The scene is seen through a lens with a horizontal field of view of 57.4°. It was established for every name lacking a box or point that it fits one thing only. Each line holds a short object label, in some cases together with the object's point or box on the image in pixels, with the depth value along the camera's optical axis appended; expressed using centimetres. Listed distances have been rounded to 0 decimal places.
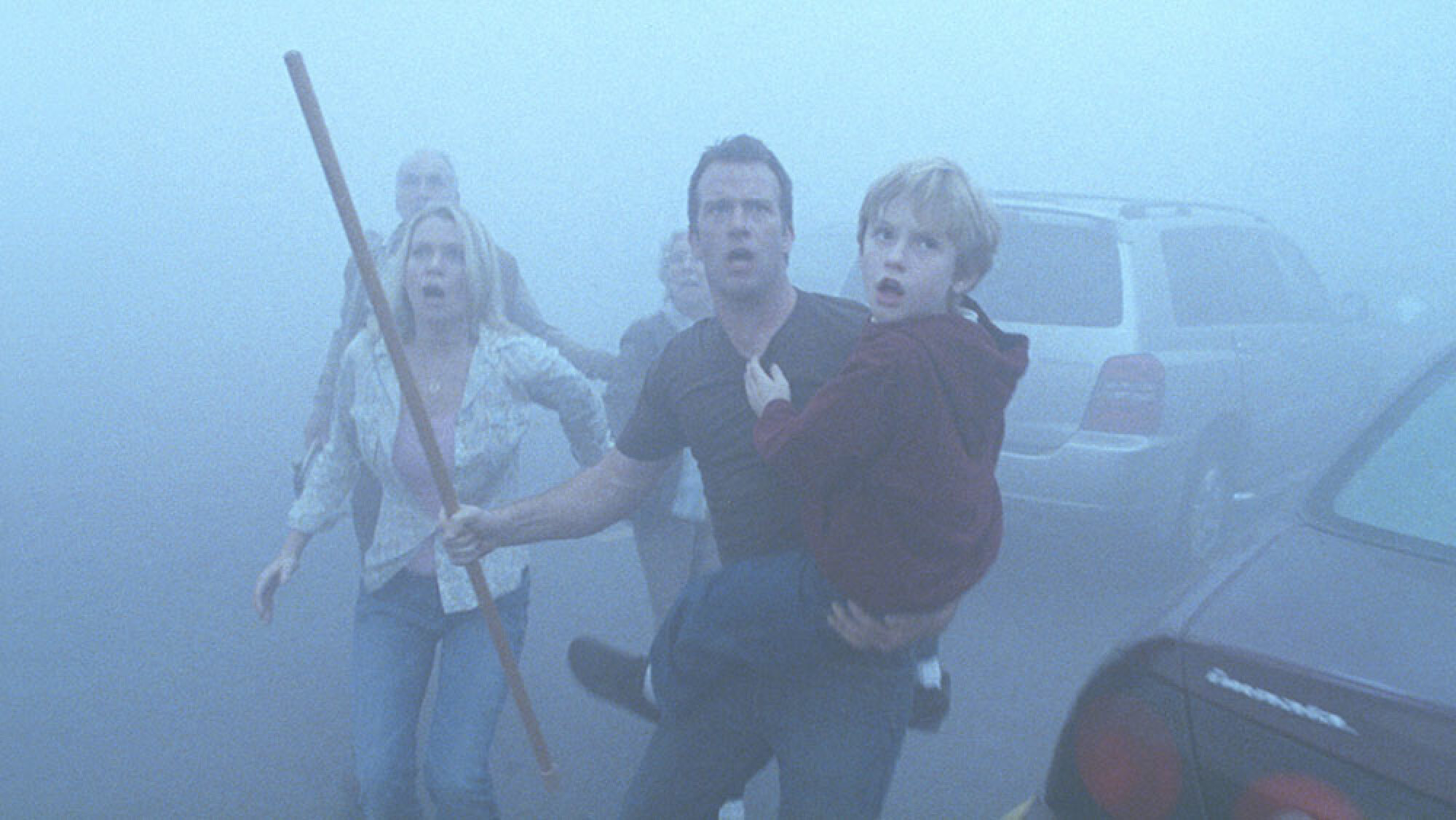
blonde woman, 301
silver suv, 602
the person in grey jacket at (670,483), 399
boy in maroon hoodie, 205
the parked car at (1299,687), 190
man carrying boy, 227
